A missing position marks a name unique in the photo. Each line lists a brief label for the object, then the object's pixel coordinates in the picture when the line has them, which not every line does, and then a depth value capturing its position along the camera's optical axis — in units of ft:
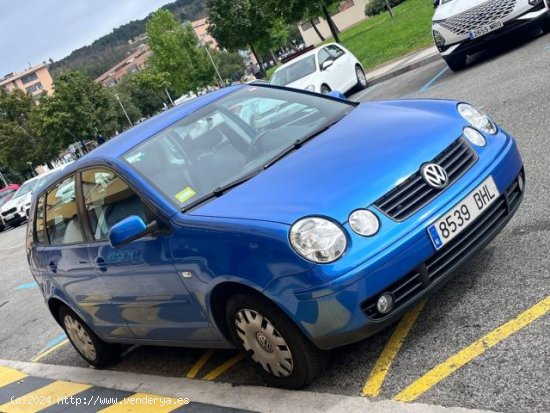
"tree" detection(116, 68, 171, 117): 371.43
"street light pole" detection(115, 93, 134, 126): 318.08
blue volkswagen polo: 10.79
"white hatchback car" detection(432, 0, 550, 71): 34.88
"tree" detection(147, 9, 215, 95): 231.30
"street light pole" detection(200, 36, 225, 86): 227.77
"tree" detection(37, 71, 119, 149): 192.75
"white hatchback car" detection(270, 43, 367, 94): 52.17
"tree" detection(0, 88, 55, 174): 208.54
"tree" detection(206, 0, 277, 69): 158.06
